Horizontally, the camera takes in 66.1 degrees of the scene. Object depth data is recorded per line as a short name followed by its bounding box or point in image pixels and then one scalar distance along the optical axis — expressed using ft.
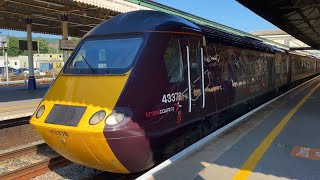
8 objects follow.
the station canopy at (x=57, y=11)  35.82
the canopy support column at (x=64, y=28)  42.52
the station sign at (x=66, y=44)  38.36
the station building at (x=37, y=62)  183.46
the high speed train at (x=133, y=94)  12.21
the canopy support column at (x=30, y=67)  50.61
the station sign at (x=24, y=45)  51.16
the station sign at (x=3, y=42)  64.05
